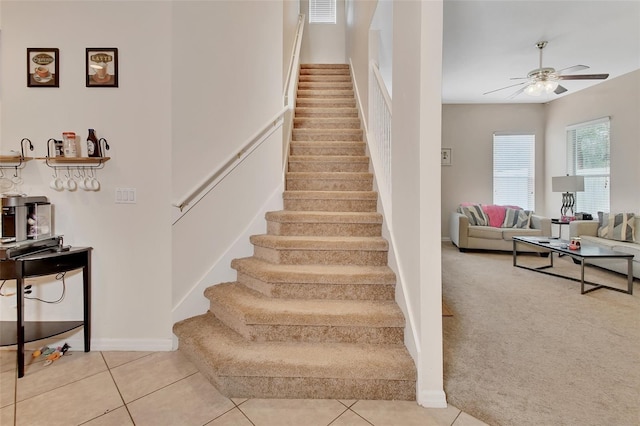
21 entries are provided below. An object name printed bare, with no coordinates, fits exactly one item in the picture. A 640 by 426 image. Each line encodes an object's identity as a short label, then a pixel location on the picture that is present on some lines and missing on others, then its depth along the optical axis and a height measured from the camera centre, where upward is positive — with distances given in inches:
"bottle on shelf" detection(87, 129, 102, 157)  81.7 +17.3
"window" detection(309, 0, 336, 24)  247.9 +167.6
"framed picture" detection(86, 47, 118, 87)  83.6 +40.0
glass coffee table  125.3 -18.9
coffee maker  73.7 -2.8
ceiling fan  141.3 +64.9
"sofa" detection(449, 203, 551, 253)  196.5 -11.6
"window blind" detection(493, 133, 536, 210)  242.1 +33.6
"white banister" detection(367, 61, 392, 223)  97.5 +28.7
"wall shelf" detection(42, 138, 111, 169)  80.9 +12.8
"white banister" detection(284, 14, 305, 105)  125.5 +74.6
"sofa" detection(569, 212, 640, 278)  142.3 -13.2
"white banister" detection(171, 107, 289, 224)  85.4 +13.7
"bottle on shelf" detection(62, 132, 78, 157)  80.0 +17.0
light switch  84.6 +3.6
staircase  63.4 -25.6
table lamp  188.9 +15.0
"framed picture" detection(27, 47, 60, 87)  82.5 +39.2
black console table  70.3 -19.1
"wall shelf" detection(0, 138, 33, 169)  78.8 +12.8
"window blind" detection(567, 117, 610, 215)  190.9 +34.1
